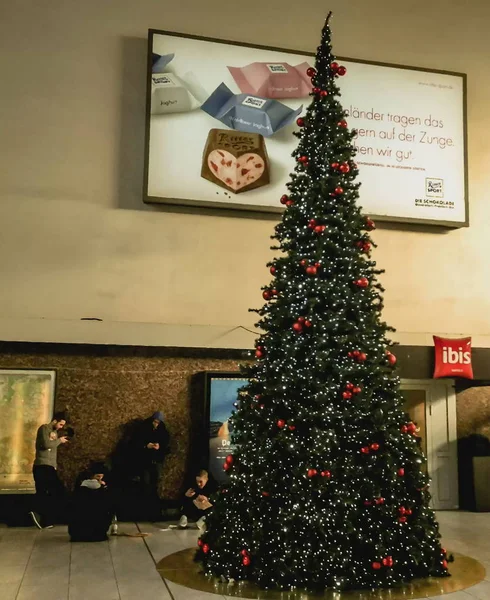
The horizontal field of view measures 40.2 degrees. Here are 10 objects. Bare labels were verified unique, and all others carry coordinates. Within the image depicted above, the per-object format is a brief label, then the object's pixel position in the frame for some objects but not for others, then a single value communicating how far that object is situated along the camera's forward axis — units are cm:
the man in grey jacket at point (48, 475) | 903
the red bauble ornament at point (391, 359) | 646
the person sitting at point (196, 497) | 930
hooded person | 987
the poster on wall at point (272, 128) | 1092
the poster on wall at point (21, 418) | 967
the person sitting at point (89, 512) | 803
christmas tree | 594
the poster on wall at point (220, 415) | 1030
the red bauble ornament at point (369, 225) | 670
